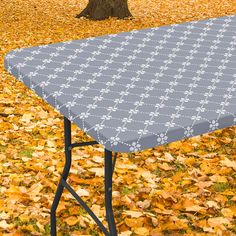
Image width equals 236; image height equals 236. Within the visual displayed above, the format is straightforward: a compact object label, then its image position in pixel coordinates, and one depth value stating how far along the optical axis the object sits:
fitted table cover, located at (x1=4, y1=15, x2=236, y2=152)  2.14
